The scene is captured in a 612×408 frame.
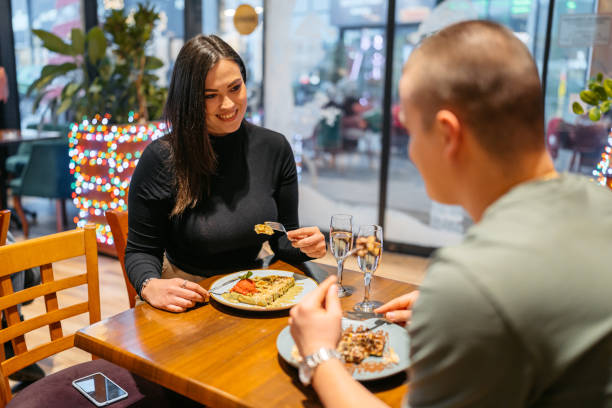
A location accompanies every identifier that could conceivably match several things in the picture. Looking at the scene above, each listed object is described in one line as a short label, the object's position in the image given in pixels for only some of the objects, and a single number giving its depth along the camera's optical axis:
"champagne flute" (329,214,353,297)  1.39
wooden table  0.97
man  0.60
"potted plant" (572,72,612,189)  1.92
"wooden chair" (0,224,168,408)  1.36
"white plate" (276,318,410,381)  0.99
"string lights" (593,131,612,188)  3.10
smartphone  1.35
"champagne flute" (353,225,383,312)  1.29
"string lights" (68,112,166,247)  3.96
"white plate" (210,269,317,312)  1.28
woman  1.68
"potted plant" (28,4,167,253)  3.99
